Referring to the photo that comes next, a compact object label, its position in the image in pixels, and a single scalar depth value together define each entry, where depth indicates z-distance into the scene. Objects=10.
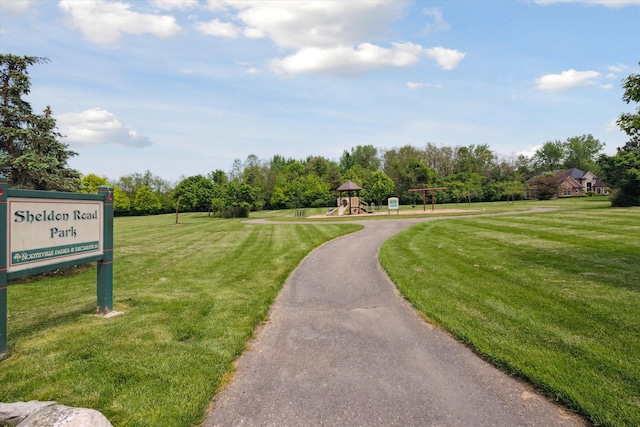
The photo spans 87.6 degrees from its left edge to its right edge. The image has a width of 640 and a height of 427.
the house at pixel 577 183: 73.81
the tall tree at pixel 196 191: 50.75
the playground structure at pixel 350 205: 39.19
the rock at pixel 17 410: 3.15
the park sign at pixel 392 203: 36.80
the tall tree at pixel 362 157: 89.69
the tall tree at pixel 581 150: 95.50
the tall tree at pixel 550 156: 103.00
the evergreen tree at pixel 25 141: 10.40
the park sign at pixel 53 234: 4.82
